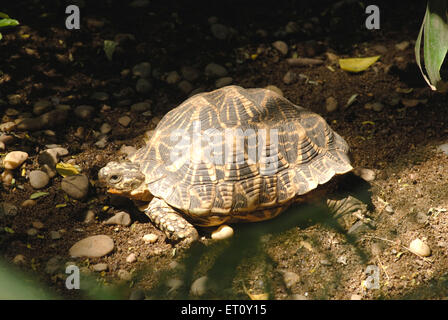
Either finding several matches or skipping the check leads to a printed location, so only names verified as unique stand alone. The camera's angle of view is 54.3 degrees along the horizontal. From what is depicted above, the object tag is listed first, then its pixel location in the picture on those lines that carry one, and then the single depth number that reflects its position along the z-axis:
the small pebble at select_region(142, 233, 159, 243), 3.42
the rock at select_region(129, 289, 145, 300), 2.95
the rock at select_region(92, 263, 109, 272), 3.19
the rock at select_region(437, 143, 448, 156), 3.94
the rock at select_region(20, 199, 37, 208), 3.57
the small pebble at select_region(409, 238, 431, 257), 3.14
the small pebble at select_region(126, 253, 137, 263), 3.27
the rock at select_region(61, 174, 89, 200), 3.67
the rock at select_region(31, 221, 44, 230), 3.42
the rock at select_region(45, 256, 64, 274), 3.11
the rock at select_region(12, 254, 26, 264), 3.12
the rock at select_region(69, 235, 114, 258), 3.27
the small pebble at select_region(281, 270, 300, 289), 3.05
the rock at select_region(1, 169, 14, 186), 3.73
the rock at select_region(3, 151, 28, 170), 3.76
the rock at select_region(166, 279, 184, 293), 3.03
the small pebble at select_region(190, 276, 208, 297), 2.97
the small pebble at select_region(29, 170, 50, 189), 3.73
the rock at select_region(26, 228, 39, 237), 3.35
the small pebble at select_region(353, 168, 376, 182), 3.82
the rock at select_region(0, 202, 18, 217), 3.48
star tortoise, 3.30
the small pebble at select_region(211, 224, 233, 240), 3.34
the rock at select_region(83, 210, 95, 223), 3.55
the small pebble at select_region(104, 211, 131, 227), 3.54
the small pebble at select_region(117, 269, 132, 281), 3.14
